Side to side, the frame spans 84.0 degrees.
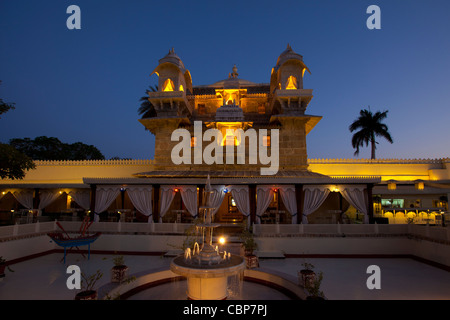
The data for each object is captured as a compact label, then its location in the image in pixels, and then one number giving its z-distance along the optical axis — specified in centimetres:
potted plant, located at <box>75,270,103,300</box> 601
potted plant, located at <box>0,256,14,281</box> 892
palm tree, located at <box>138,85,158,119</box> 3532
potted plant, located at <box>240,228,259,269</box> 1004
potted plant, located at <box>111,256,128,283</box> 798
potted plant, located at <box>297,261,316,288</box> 754
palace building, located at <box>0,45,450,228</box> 1531
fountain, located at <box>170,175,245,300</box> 682
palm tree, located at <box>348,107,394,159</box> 2925
